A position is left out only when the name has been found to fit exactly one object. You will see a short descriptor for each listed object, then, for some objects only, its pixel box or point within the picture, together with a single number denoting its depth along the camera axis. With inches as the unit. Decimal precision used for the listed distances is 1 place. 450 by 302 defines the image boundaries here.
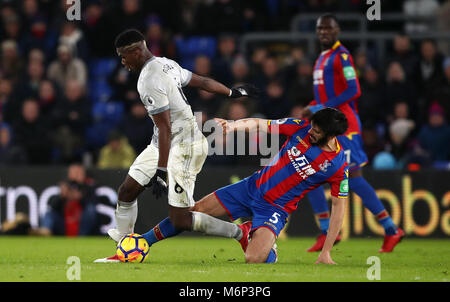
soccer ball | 625.3
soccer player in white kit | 607.5
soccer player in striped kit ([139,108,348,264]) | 622.8
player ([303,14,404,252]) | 760.3
